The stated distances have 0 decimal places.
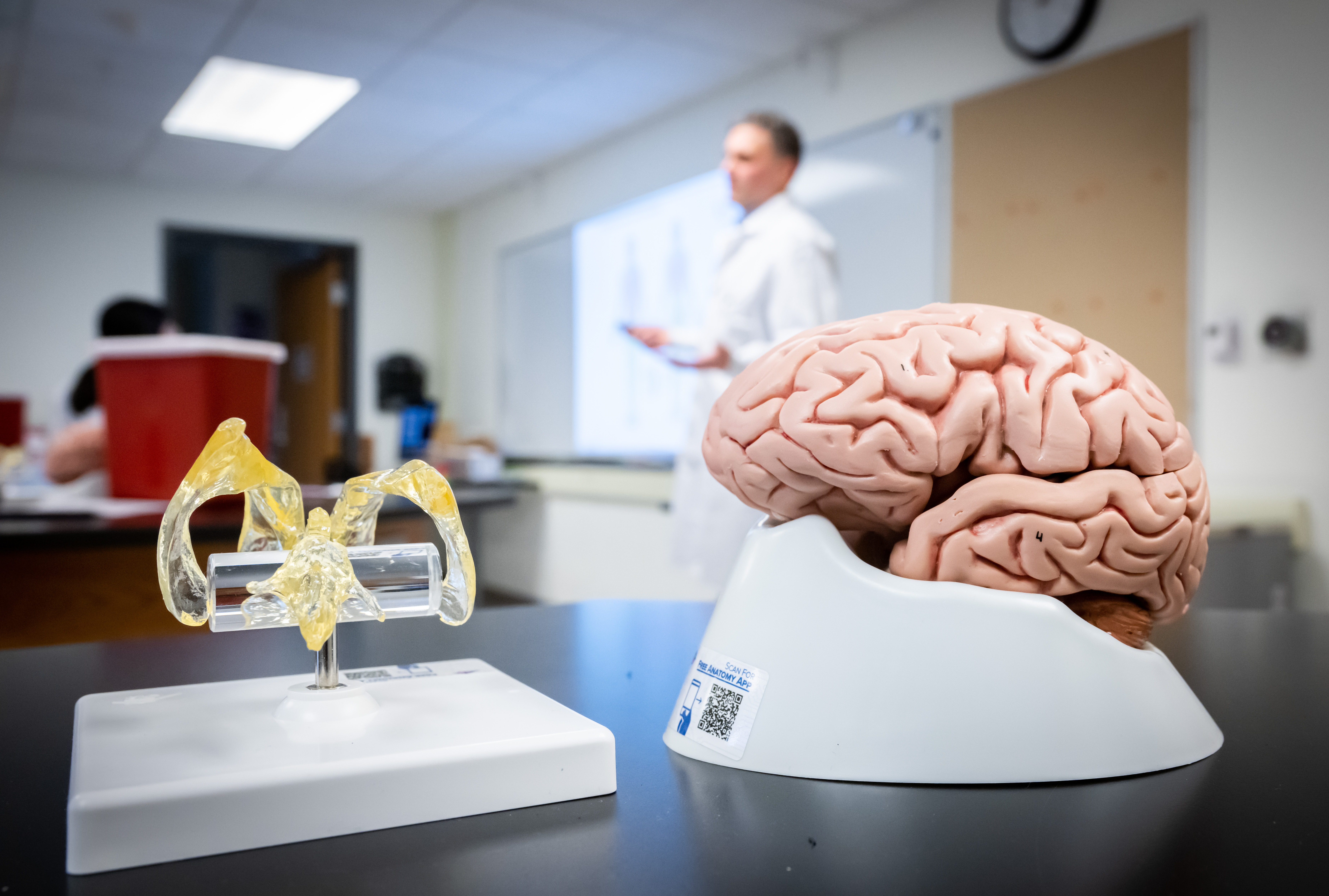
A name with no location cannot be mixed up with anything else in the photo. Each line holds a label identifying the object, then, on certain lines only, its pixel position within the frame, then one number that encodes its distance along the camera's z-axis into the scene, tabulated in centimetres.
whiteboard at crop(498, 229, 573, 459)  623
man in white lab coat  265
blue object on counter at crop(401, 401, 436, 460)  734
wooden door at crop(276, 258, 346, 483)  743
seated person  236
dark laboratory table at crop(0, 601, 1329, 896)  43
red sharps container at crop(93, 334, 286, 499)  203
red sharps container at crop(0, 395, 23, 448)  463
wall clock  326
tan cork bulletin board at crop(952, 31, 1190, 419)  305
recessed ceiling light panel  477
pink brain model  58
